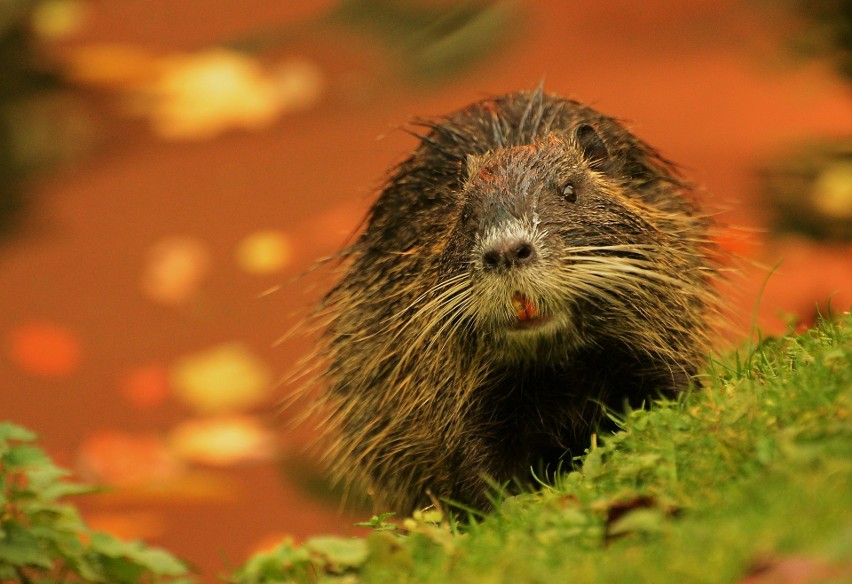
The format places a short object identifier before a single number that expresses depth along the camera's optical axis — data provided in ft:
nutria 27.20
